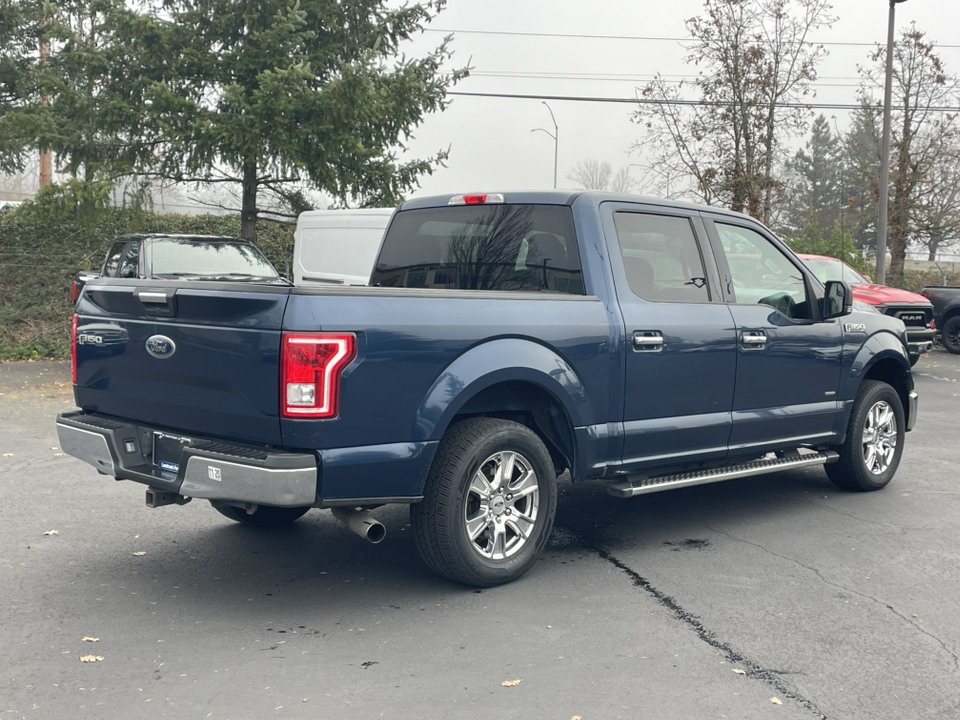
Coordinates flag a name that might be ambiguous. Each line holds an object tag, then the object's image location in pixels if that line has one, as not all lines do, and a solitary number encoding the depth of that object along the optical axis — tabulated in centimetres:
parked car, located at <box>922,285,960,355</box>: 2009
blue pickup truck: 424
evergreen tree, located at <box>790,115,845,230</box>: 7494
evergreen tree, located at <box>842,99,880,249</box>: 3253
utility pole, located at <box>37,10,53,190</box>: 2209
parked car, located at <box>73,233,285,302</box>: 1366
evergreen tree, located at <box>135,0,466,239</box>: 1623
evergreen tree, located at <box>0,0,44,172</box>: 2012
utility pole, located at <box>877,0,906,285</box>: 2192
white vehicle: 1464
